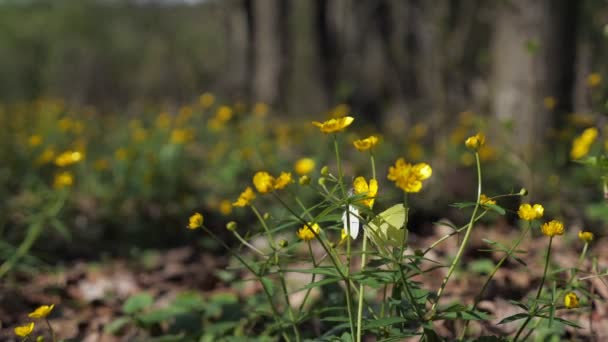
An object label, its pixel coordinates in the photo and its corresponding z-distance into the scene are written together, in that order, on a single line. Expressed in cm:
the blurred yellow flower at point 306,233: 142
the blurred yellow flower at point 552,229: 141
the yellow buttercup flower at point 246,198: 145
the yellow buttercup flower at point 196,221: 144
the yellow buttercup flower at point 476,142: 140
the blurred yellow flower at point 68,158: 165
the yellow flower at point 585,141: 171
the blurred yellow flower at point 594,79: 177
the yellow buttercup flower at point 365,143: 140
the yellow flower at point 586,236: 142
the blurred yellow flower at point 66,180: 165
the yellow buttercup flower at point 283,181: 141
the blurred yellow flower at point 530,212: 141
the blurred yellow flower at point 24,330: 143
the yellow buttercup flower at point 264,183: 140
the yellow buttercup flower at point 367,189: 138
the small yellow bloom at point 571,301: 139
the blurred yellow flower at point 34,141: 211
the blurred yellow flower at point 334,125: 140
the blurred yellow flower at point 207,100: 292
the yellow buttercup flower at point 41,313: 144
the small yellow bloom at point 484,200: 139
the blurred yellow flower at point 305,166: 167
